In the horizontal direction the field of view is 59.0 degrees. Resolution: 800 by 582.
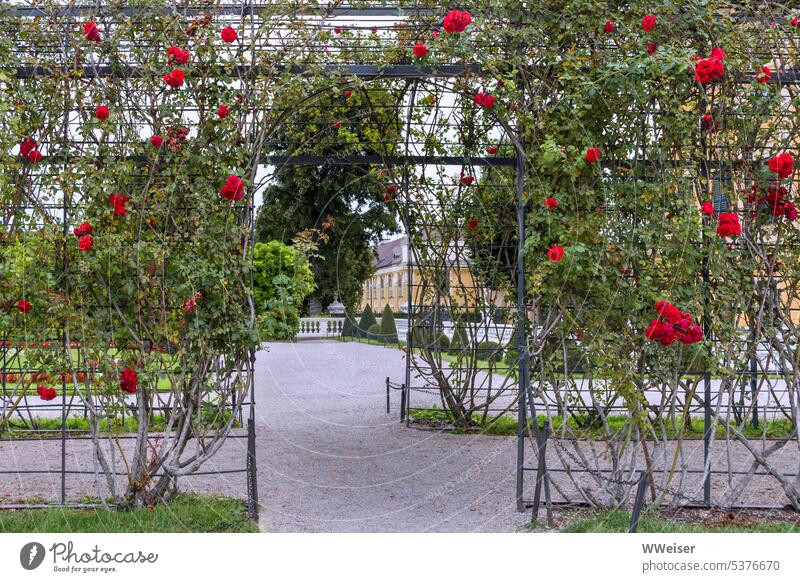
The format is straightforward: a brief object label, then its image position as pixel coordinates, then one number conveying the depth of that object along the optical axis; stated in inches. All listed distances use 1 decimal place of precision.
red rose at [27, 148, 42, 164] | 167.5
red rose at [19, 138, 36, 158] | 168.9
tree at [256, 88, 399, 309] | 867.6
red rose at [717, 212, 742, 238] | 163.3
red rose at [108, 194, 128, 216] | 161.3
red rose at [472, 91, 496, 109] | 171.6
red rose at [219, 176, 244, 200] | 163.3
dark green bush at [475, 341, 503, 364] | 286.8
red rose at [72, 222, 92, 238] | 160.7
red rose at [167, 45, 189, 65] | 161.8
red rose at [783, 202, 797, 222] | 173.0
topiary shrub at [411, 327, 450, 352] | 303.7
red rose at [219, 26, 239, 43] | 163.6
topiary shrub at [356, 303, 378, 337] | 868.0
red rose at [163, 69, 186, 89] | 161.0
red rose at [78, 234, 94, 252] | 156.5
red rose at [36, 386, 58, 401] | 165.3
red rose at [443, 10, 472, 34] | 166.4
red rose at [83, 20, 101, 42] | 164.1
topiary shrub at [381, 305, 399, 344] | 788.8
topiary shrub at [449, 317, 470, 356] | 302.8
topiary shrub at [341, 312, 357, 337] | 876.2
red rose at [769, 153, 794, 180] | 165.2
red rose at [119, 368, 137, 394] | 161.0
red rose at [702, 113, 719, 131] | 172.6
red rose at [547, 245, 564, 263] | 161.9
